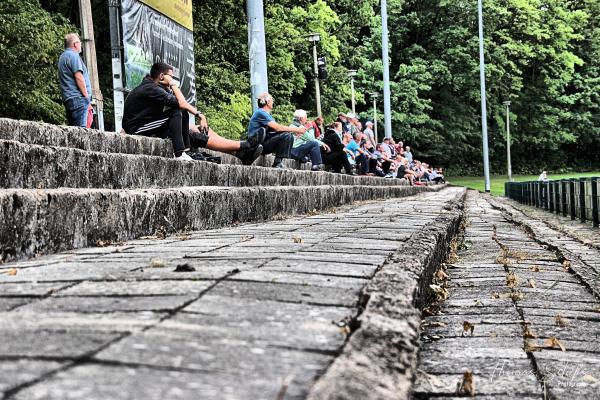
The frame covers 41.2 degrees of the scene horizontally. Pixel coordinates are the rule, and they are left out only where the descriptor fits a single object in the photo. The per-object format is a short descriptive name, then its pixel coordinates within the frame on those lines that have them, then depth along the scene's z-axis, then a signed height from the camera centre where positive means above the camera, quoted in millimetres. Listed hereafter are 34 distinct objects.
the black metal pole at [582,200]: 13710 -737
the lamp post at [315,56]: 29355 +4255
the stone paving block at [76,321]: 1863 -345
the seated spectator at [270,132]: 11102 +574
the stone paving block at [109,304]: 2117 -343
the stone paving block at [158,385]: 1373 -374
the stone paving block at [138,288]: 2369 -339
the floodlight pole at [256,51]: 11477 +1746
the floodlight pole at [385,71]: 28634 +3495
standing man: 9344 +1160
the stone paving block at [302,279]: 2645 -372
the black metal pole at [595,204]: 12305 -722
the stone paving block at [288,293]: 2357 -374
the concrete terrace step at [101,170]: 4086 +53
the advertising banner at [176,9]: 10039 +2223
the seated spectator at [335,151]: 16344 +380
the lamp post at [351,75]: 37094 +4450
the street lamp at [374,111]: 44619 +3235
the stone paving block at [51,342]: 1643 -349
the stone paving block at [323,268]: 2932 -377
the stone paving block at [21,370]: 1435 -355
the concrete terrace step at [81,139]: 4973 +303
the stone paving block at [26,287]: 2410 -331
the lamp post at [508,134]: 52431 +1822
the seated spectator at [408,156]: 30938 +390
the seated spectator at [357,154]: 18927 +353
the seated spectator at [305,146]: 14055 +443
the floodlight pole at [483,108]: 42344 +2994
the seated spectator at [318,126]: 16766 +923
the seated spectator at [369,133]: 21605 +974
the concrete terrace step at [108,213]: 3529 -206
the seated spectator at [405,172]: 27031 -215
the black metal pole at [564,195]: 16500 -765
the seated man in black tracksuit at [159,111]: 7789 +673
